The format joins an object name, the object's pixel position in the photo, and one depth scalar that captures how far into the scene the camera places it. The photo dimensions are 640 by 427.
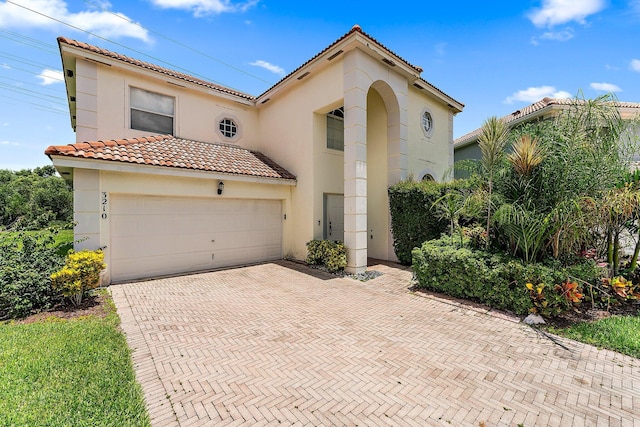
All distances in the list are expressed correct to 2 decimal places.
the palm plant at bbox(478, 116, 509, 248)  7.66
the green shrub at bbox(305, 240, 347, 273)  10.59
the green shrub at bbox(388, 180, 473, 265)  10.95
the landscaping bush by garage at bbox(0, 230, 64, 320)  6.39
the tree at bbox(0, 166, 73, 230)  32.44
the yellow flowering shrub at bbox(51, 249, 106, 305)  6.77
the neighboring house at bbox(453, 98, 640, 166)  14.65
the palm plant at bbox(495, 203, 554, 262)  6.70
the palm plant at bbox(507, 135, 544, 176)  6.92
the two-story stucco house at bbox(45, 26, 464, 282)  9.46
